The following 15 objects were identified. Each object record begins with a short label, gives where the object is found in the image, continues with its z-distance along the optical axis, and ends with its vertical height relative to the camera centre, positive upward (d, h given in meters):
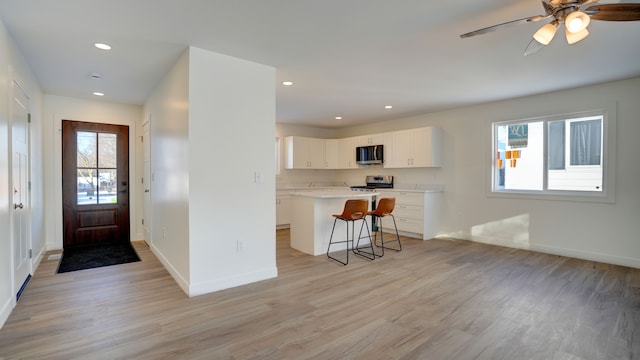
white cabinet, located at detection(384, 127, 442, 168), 5.91 +0.55
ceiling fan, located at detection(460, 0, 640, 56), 1.87 +0.99
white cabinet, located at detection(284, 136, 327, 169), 7.23 +0.56
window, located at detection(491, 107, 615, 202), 4.39 +0.30
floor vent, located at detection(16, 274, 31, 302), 3.00 -1.13
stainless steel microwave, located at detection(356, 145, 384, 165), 6.74 +0.49
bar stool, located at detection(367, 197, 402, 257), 4.64 -0.45
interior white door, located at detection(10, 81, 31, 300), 2.95 -0.08
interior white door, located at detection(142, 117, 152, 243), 4.93 -0.06
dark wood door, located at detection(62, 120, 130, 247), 5.04 -0.11
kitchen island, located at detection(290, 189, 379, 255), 4.61 -0.65
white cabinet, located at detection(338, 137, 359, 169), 7.45 +0.58
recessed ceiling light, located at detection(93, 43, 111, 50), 2.96 +1.24
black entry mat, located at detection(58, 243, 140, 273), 4.08 -1.13
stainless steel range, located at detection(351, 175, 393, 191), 6.93 -0.14
